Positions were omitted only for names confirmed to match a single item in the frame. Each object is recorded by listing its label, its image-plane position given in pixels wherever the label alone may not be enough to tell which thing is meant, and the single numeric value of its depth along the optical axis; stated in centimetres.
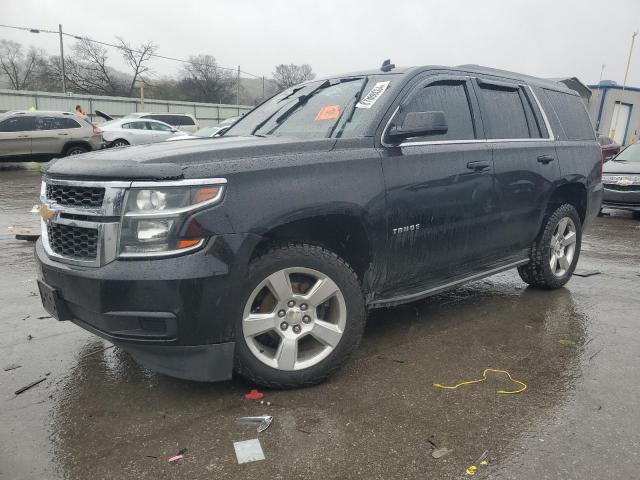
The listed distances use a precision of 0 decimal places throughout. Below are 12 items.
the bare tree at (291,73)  6353
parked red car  1416
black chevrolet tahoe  254
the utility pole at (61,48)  3981
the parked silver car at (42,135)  1550
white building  3028
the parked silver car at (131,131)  1841
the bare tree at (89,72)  6894
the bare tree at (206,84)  6450
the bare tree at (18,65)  6838
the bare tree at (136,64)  6903
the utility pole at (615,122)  3113
